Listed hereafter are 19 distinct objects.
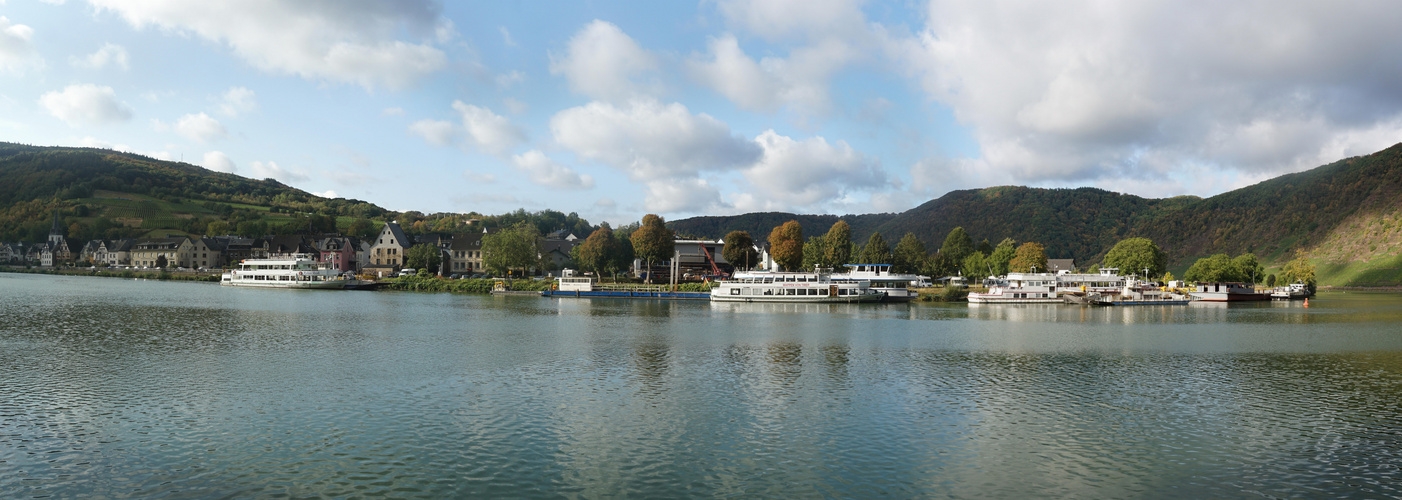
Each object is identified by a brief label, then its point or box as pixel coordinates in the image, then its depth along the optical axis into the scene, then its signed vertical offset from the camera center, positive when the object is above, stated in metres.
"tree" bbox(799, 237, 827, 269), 108.50 +2.59
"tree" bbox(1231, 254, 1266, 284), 113.12 +1.14
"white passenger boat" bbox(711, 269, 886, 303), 87.69 -2.63
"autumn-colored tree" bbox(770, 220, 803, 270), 109.50 +3.63
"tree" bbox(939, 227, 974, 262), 129.38 +4.65
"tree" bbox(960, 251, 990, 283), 121.38 +0.66
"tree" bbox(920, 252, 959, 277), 121.56 +0.75
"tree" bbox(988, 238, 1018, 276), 119.56 +2.22
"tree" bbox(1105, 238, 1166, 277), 108.00 +2.40
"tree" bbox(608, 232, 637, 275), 109.88 +1.36
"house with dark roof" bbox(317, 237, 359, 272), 148.25 +2.74
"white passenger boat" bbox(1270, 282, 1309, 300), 108.18 -2.72
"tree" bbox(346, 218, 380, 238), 179.40 +8.78
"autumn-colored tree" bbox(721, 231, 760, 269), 113.94 +3.17
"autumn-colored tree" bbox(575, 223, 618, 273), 107.19 +2.32
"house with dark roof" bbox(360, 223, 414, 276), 136.62 +2.90
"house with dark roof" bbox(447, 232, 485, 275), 133.38 +1.65
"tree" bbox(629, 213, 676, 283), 107.03 +3.90
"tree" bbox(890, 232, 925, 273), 115.50 +2.34
